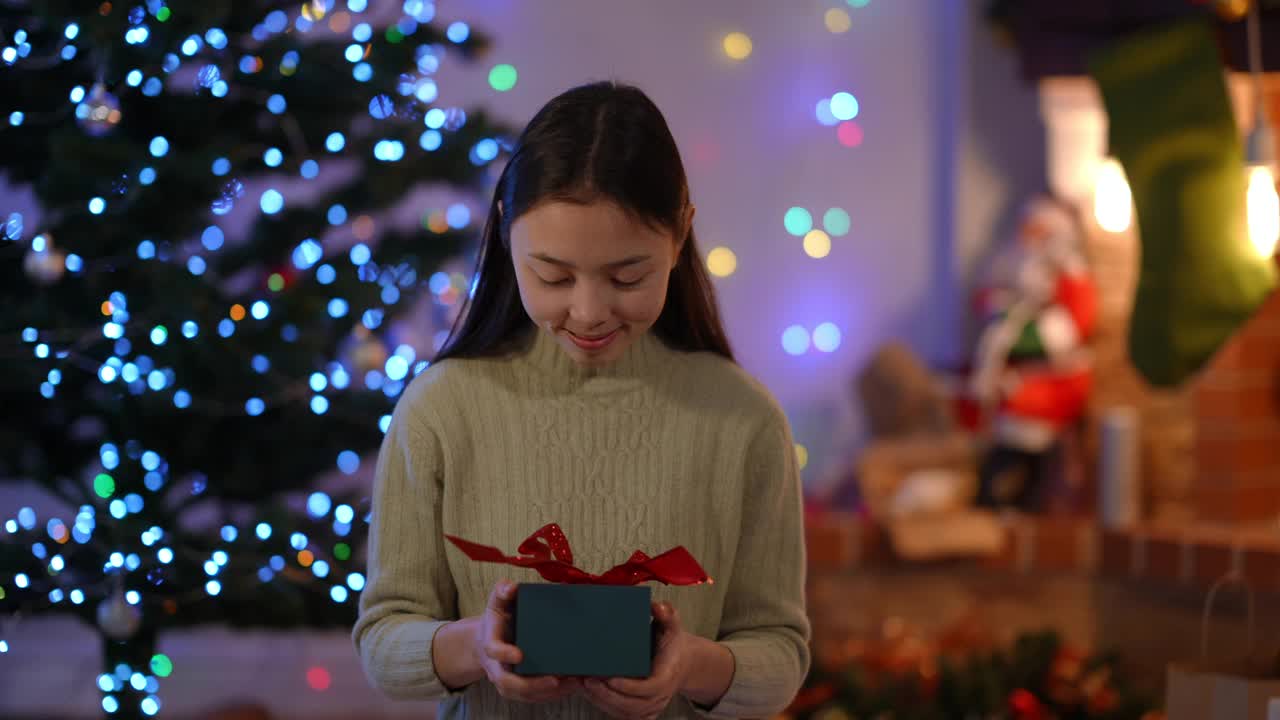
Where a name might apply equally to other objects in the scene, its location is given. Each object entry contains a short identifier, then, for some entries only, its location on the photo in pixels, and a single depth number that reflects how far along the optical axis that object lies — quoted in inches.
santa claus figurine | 137.9
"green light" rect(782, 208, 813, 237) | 162.2
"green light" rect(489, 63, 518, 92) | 155.9
